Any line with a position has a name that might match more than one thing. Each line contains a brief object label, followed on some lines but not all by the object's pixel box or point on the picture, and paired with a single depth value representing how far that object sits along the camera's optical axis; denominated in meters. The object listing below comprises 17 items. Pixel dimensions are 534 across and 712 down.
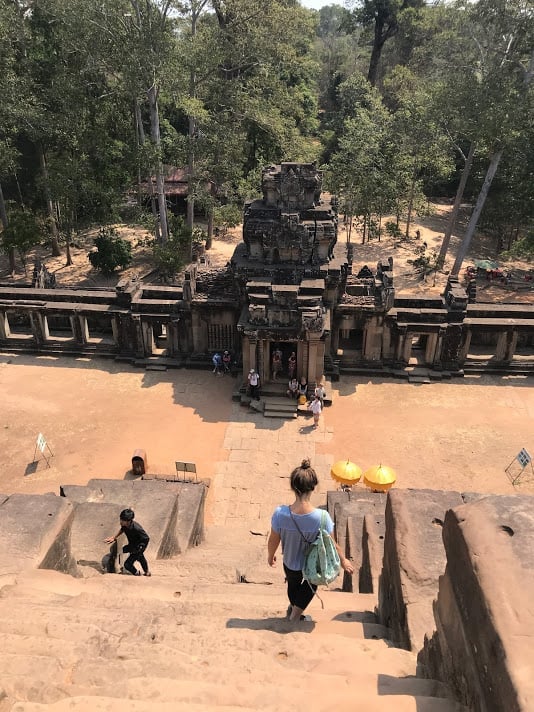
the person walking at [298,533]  6.35
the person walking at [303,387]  21.84
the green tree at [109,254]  35.53
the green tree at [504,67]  27.64
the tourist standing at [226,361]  24.08
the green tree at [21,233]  33.44
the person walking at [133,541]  9.56
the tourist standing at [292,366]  22.36
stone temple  21.97
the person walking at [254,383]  21.70
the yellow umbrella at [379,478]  15.43
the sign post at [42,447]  17.73
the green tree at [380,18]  61.28
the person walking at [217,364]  24.00
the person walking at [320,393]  21.70
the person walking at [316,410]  20.77
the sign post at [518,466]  16.84
